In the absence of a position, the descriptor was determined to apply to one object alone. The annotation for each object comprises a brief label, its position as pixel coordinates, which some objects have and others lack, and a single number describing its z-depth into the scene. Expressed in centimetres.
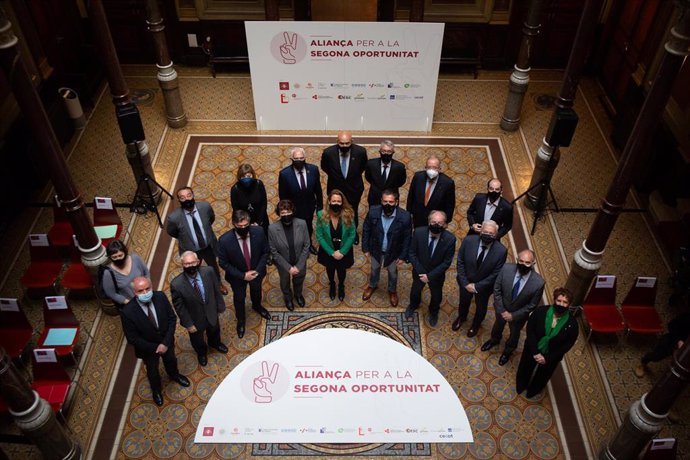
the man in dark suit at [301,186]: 704
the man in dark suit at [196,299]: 586
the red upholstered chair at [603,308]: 672
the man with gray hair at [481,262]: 619
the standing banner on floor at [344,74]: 919
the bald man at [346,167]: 733
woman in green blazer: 652
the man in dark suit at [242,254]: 623
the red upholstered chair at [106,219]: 767
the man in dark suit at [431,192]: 695
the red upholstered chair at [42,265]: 722
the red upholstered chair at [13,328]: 637
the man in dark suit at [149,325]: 558
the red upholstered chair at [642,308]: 671
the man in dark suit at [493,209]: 671
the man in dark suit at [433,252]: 632
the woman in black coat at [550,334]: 561
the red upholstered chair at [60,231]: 765
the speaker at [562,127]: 767
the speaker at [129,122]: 771
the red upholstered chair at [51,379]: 589
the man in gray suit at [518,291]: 598
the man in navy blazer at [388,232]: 655
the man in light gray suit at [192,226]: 660
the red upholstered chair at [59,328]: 643
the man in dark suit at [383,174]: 724
